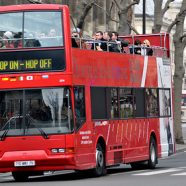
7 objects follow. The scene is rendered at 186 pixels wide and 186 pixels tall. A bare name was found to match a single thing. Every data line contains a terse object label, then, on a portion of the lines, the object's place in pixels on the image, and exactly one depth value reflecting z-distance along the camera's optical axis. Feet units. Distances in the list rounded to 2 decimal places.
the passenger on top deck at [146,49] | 93.04
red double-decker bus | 73.31
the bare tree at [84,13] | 120.32
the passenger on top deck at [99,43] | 81.20
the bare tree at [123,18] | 135.95
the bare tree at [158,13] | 143.84
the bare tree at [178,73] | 152.35
